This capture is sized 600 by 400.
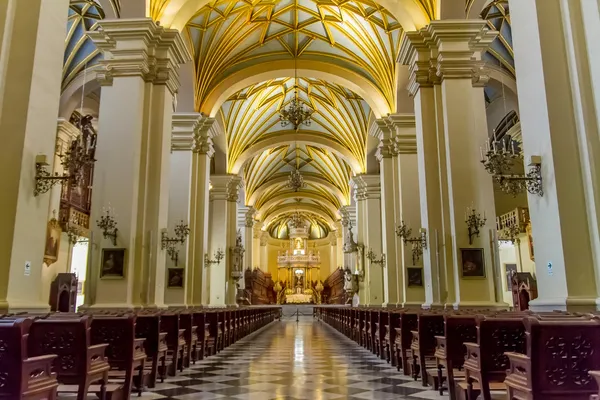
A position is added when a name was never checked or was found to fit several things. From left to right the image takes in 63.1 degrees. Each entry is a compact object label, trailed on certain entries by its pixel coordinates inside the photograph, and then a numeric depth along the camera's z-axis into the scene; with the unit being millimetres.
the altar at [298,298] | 41250
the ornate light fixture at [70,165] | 5215
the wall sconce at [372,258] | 16998
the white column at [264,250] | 39572
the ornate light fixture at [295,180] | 21016
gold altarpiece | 41812
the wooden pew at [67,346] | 3422
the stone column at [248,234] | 28828
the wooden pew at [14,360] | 2457
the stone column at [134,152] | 8812
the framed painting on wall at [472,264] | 8398
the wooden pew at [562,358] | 2672
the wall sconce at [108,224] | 8609
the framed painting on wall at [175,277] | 12148
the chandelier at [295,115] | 15445
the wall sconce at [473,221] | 8422
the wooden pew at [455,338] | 4375
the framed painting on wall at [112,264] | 8688
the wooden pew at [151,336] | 5451
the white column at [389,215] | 13742
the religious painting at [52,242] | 14734
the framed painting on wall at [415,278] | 12320
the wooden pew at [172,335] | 6391
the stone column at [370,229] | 17547
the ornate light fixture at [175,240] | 9633
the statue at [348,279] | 24628
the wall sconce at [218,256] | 17906
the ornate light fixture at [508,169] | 5316
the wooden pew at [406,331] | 6309
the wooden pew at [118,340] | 4406
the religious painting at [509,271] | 18470
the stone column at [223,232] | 18422
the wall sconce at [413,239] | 9547
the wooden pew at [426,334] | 5438
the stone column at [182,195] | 12266
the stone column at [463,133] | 8430
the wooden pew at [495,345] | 3521
